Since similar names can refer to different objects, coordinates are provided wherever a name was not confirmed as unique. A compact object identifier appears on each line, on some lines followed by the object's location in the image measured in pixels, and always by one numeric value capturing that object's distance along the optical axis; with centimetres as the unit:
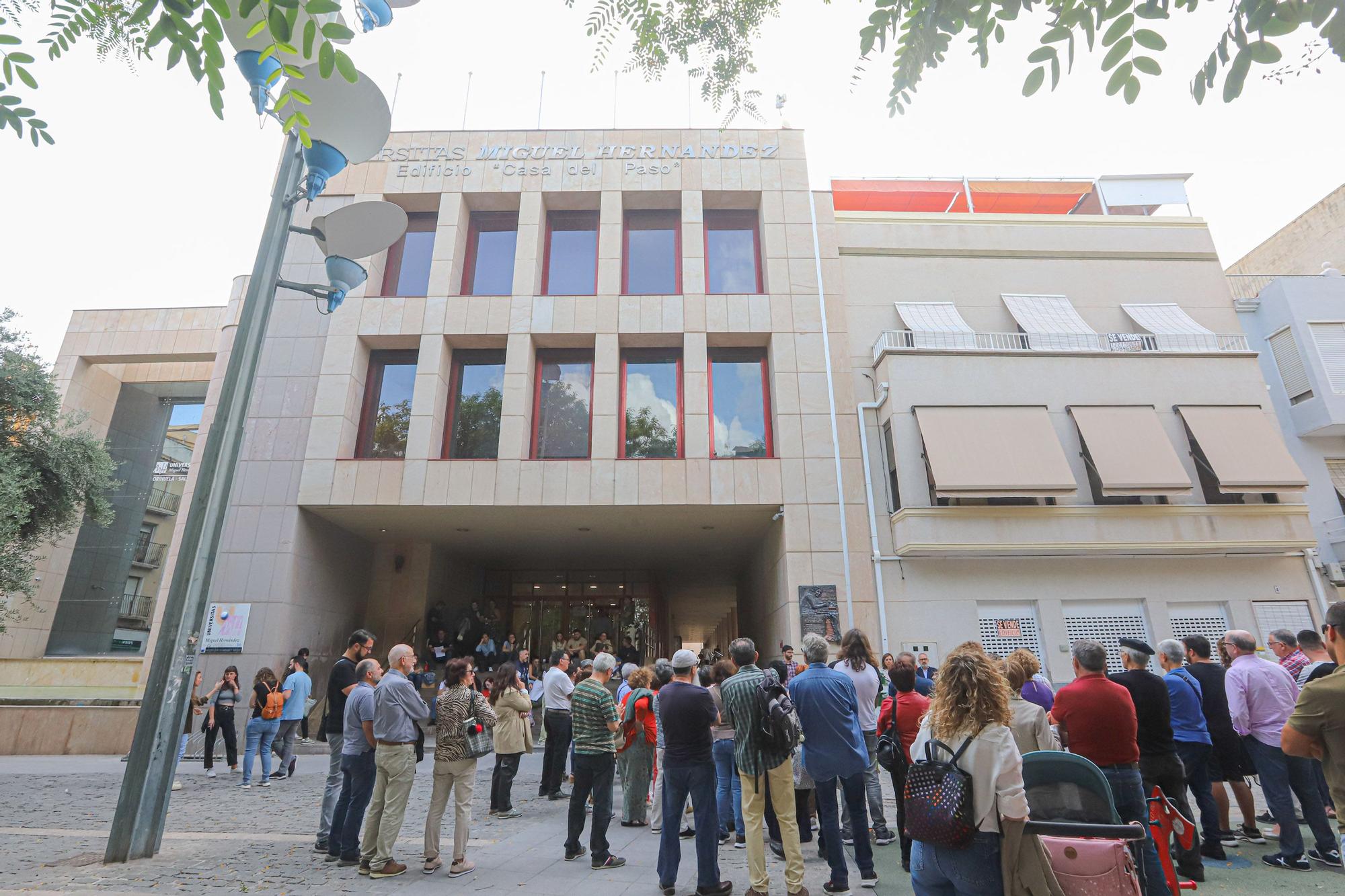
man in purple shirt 586
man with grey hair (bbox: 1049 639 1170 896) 484
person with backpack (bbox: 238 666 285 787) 1078
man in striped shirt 641
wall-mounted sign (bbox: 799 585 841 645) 1530
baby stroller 339
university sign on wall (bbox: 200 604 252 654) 1594
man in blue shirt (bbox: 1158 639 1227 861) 614
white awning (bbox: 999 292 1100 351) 1711
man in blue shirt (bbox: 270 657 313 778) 1131
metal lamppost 600
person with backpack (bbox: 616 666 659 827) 836
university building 1538
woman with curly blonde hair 343
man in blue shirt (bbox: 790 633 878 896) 568
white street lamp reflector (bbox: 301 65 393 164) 582
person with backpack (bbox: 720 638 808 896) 533
